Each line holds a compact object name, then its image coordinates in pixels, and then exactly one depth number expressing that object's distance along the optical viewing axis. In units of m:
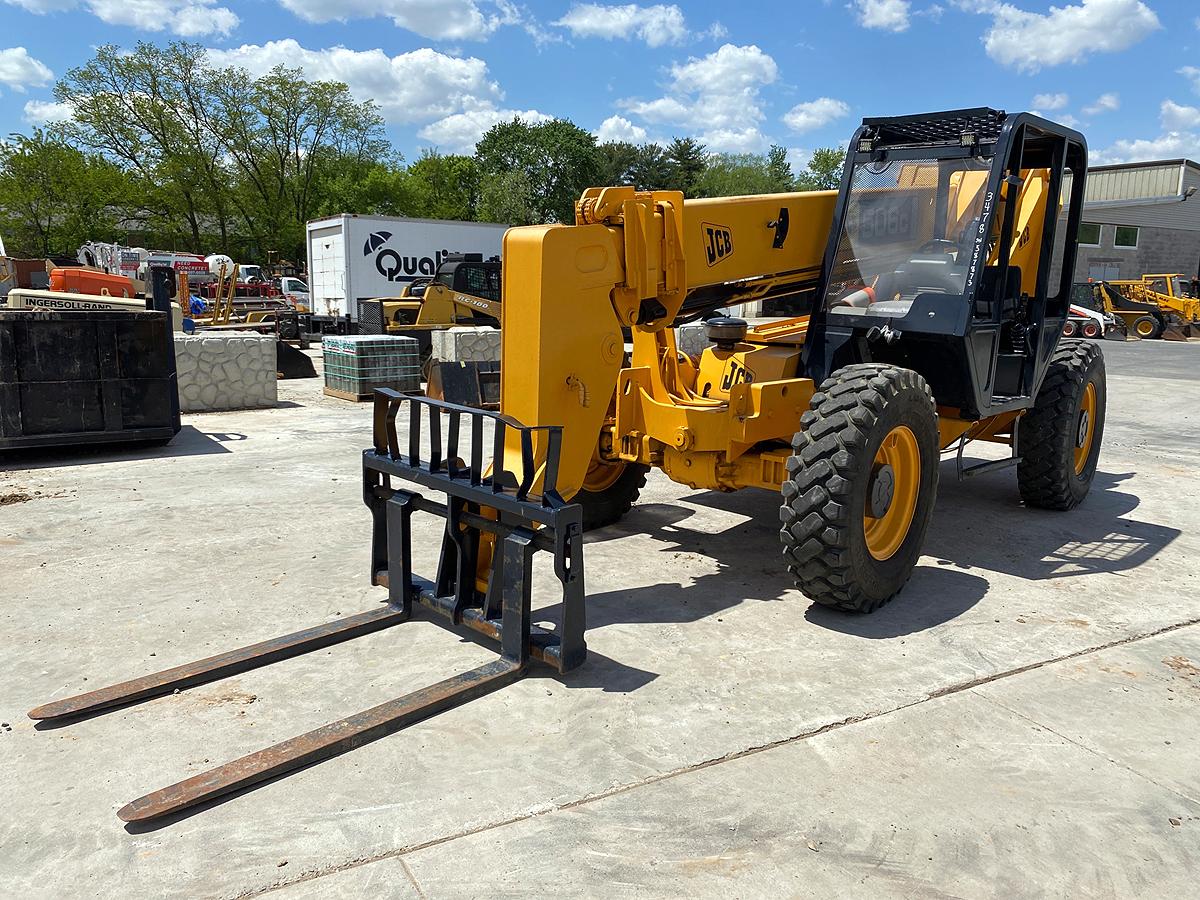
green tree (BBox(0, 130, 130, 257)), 43.88
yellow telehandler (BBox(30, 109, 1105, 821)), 4.29
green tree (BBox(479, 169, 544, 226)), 63.38
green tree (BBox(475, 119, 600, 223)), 74.88
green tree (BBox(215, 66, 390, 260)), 51.16
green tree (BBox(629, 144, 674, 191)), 79.69
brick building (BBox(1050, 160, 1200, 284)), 40.50
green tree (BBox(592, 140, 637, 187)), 78.62
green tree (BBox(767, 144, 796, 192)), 99.51
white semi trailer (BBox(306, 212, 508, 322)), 25.19
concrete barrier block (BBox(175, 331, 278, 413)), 12.24
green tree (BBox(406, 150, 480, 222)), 62.59
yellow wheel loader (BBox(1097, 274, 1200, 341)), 30.47
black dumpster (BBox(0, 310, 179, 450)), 8.77
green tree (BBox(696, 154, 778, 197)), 95.38
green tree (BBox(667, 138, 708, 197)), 80.81
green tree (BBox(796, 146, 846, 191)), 98.21
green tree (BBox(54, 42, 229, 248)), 48.06
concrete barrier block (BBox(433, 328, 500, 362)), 15.02
